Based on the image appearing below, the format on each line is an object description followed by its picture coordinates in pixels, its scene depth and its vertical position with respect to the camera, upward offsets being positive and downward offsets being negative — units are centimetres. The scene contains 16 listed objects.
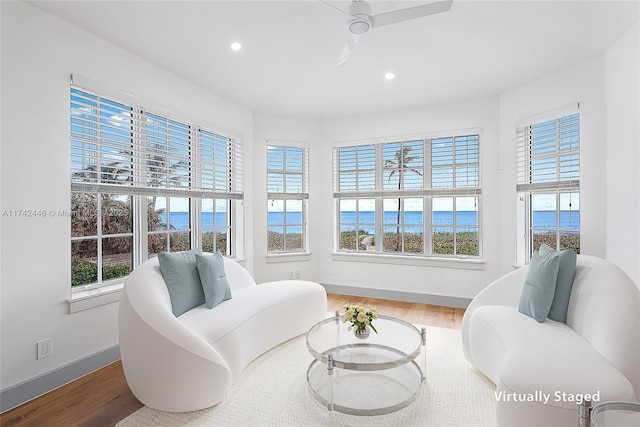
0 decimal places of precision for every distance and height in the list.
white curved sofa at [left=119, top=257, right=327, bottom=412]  199 -86
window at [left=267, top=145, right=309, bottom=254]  491 +20
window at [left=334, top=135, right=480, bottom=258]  437 +20
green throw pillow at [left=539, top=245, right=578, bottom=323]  227 -52
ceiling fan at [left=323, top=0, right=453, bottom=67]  193 +120
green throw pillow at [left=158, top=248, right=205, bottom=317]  255 -54
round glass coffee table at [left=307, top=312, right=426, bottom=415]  205 -101
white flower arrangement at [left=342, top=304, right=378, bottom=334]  234 -75
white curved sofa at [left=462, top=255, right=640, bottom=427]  156 -78
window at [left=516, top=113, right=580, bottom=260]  339 +31
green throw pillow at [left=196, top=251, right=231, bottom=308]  270 -56
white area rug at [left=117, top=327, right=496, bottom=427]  197 -123
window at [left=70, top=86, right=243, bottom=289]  273 +25
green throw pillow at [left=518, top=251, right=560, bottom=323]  226 -54
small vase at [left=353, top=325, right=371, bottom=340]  238 -88
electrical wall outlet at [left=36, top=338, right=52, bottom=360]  234 -96
